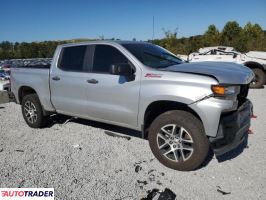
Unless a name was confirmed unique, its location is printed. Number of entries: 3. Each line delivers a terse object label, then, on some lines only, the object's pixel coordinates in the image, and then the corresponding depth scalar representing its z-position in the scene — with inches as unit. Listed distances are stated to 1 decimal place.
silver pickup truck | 98.5
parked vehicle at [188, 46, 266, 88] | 300.6
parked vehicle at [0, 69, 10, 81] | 362.8
